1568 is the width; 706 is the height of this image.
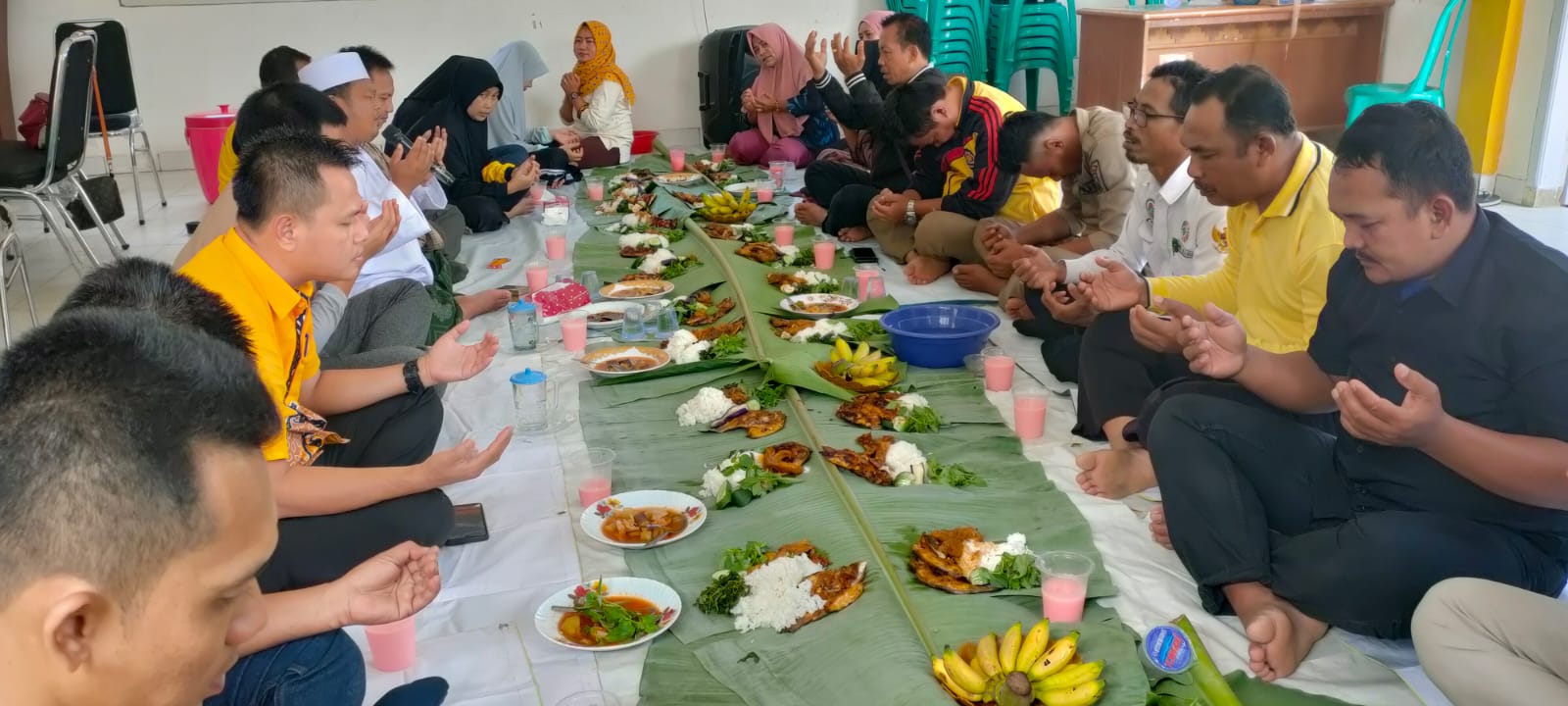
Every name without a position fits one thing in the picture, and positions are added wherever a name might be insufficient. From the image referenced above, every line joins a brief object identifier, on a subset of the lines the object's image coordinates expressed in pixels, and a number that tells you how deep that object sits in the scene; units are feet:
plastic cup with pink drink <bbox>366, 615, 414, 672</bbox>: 7.27
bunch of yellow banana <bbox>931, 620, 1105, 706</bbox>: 6.38
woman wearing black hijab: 19.58
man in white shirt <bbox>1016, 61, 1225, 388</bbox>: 10.58
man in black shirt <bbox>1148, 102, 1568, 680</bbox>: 6.31
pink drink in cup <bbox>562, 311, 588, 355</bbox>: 13.09
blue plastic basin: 11.91
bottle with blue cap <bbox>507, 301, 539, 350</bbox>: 13.15
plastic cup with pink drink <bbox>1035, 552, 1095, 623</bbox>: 7.33
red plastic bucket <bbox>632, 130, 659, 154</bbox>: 27.61
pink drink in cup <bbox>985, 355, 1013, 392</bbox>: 11.46
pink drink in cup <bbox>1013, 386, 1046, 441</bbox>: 10.41
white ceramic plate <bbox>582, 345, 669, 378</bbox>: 12.27
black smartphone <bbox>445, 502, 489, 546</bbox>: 9.00
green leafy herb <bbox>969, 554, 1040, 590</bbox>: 7.79
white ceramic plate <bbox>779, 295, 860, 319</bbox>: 13.78
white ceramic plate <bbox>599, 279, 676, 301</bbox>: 14.84
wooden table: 24.06
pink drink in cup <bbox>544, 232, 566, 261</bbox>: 17.34
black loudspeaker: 26.76
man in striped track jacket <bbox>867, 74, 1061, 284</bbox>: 14.61
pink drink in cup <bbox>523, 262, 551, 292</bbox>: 15.15
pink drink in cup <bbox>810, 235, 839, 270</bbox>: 15.93
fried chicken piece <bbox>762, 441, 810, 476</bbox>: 9.56
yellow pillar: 20.31
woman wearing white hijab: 23.72
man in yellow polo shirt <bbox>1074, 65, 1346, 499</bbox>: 8.44
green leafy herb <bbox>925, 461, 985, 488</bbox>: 9.36
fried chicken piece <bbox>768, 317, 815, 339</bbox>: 12.97
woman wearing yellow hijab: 25.53
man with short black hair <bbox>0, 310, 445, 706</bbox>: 2.91
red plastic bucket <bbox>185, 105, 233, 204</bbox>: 21.26
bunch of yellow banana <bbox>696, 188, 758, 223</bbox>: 18.71
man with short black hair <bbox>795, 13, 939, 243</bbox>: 16.24
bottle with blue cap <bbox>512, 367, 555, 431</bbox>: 10.95
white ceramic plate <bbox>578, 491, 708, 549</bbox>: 8.79
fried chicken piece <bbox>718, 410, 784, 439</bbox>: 10.52
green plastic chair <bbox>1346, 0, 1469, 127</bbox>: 20.25
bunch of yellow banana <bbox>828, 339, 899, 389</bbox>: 11.42
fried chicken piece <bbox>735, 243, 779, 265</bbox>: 15.97
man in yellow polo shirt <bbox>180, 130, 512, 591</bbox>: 7.11
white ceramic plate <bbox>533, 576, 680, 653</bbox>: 7.50
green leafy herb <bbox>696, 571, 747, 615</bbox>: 7.73
